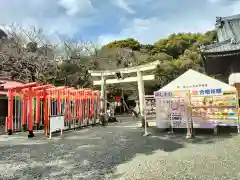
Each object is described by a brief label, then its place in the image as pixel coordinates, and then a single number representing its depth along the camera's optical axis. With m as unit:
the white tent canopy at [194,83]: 7.44
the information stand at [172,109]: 7.29
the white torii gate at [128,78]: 10.15
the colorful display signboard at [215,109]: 7.14
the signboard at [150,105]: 8.67
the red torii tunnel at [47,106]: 8.13
